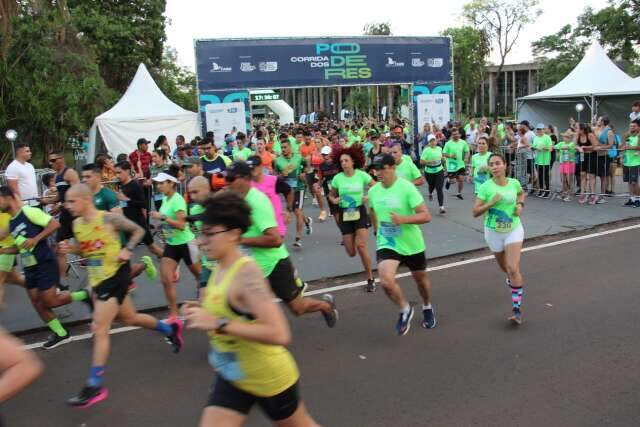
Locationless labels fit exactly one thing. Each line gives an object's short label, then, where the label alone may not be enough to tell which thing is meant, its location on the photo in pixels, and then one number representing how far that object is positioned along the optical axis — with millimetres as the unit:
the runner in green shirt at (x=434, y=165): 12867
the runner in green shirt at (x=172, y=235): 6305
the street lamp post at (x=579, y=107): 21688
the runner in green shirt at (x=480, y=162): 10670
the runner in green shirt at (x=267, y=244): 5023
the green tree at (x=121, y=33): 30750
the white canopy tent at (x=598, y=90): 21594
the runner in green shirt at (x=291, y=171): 11297
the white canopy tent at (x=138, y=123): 18391
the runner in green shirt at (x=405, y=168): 8266
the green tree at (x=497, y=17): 53688
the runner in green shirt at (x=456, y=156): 13867
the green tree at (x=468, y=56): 51938
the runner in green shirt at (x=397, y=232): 5809
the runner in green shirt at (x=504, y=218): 6141
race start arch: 18688
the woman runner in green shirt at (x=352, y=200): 7488
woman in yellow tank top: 2797
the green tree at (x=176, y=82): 38844
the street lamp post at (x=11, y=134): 12023
